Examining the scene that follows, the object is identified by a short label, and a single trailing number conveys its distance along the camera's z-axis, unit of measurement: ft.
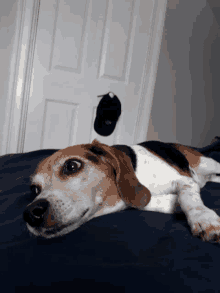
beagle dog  2.48
